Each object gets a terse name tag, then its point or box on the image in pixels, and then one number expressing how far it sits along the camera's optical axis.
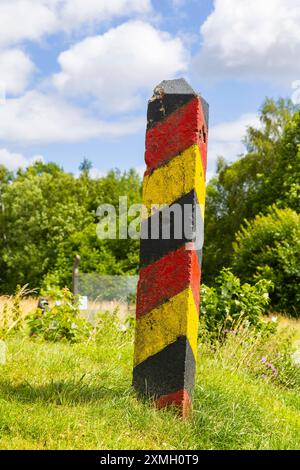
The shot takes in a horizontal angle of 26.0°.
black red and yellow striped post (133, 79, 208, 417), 4.64
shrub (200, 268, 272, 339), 8.29
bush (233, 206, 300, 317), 18.78
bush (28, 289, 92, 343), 8.29
